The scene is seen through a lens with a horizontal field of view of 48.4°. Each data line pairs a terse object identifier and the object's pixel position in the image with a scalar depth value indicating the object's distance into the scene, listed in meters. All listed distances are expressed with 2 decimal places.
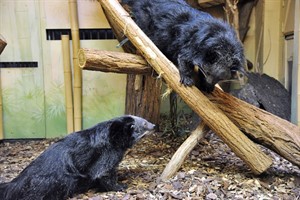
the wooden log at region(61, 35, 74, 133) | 5.07
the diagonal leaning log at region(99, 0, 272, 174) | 3.12
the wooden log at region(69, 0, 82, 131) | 5.00
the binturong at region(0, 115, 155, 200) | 2.81
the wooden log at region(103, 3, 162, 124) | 4.68
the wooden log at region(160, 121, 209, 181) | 3.23
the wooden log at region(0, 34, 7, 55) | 3.33
